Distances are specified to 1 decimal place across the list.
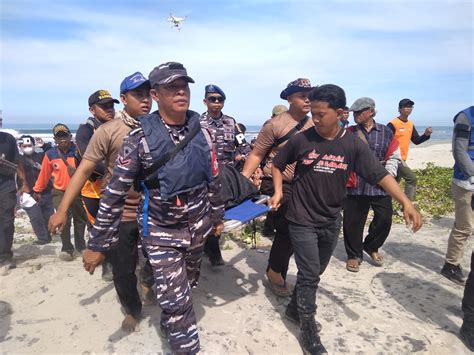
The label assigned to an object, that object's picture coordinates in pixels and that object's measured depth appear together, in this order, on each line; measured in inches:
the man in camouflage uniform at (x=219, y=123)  242.2
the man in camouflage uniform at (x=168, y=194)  106.3
